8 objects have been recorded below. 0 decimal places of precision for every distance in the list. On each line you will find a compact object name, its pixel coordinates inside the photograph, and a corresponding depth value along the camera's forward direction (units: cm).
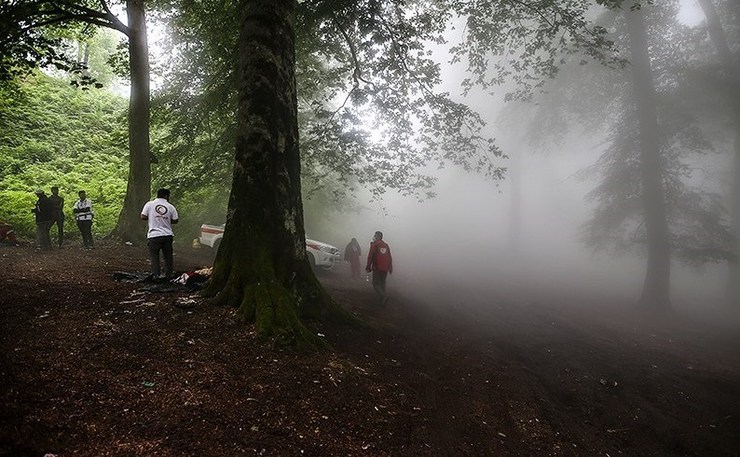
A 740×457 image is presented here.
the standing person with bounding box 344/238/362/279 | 1630
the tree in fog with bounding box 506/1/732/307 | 1530
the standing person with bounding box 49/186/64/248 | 1165
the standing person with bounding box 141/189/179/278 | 745
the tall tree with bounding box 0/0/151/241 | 1274
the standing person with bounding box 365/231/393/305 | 1148
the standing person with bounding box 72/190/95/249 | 1170
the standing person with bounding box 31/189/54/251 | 1125
